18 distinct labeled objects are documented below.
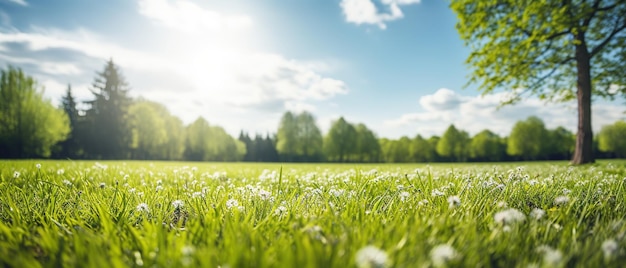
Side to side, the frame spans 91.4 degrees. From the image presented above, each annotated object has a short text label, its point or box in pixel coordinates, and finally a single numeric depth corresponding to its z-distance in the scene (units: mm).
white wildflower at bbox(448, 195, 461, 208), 1759
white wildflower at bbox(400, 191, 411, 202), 2724
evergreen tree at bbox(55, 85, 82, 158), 50125
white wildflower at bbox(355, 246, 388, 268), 1053
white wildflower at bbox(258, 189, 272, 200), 2585
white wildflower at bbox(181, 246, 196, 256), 1172
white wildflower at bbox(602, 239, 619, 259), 1161
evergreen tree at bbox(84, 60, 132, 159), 49469
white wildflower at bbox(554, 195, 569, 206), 1974
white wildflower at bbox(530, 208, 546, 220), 1683
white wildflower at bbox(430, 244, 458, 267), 1064
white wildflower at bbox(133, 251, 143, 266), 1433
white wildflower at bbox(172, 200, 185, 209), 2455
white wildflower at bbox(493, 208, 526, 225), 1531
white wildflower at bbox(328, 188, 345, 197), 2872
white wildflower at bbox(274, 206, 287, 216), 2252
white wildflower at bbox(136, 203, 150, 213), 2232
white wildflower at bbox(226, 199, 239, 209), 2465
